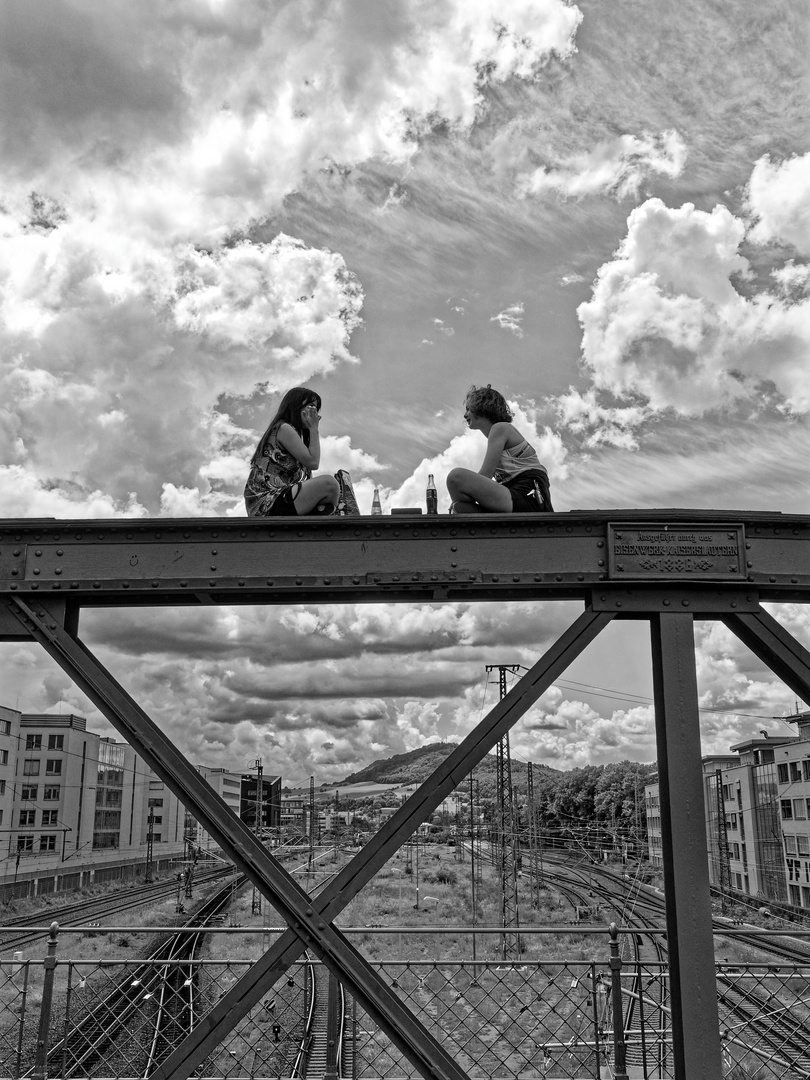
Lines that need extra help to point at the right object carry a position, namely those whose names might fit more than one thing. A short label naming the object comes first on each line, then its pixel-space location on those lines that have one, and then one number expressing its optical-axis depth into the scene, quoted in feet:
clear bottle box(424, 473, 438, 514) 15.53
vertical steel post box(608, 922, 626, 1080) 21.50
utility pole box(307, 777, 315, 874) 114.82
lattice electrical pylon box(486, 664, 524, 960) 99.09
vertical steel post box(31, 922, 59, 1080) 21.44
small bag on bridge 15.71
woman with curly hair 14.67
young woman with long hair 15.24
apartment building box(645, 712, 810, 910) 186.60
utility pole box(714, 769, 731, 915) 136.77
